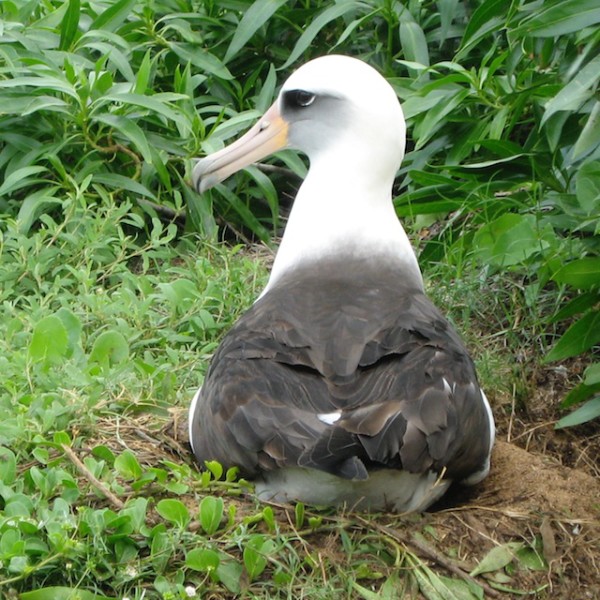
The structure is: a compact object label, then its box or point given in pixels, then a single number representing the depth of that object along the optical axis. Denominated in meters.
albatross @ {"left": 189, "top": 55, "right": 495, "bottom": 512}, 6.95
